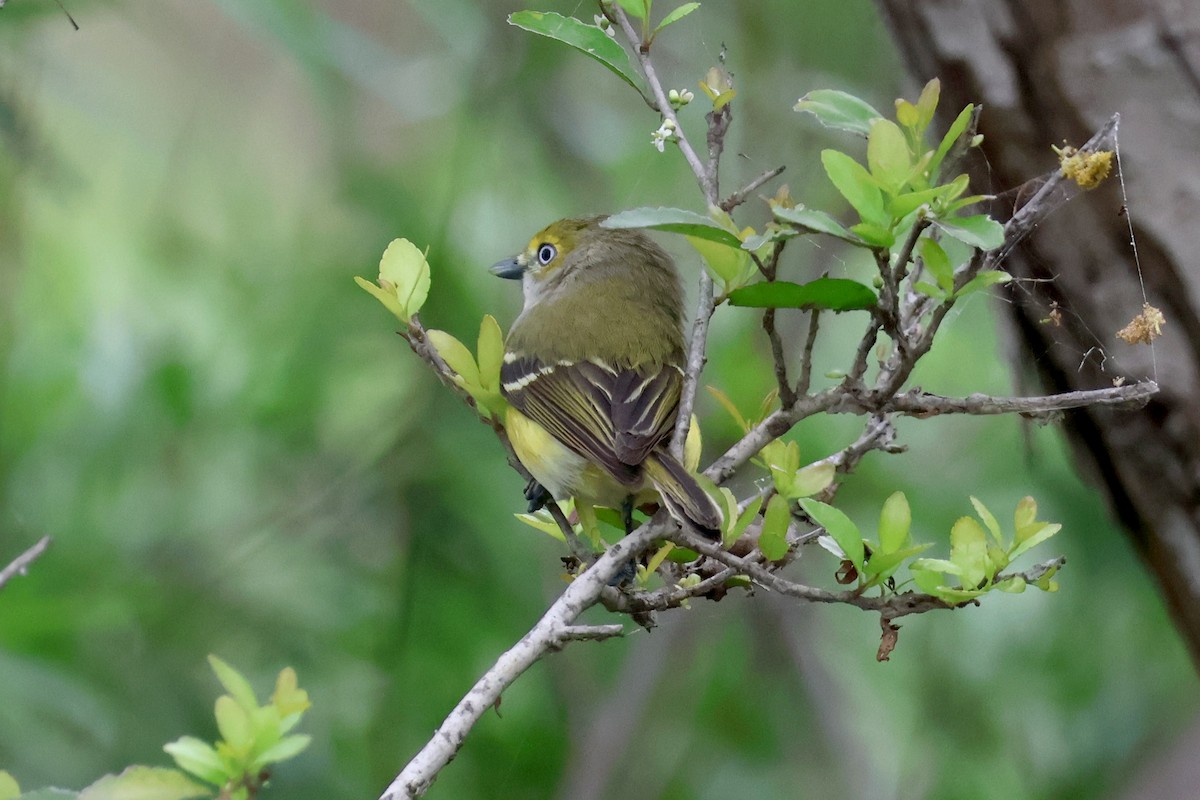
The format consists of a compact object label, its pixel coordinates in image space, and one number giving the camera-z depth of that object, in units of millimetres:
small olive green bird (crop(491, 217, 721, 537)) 5219
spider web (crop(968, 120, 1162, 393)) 5271
